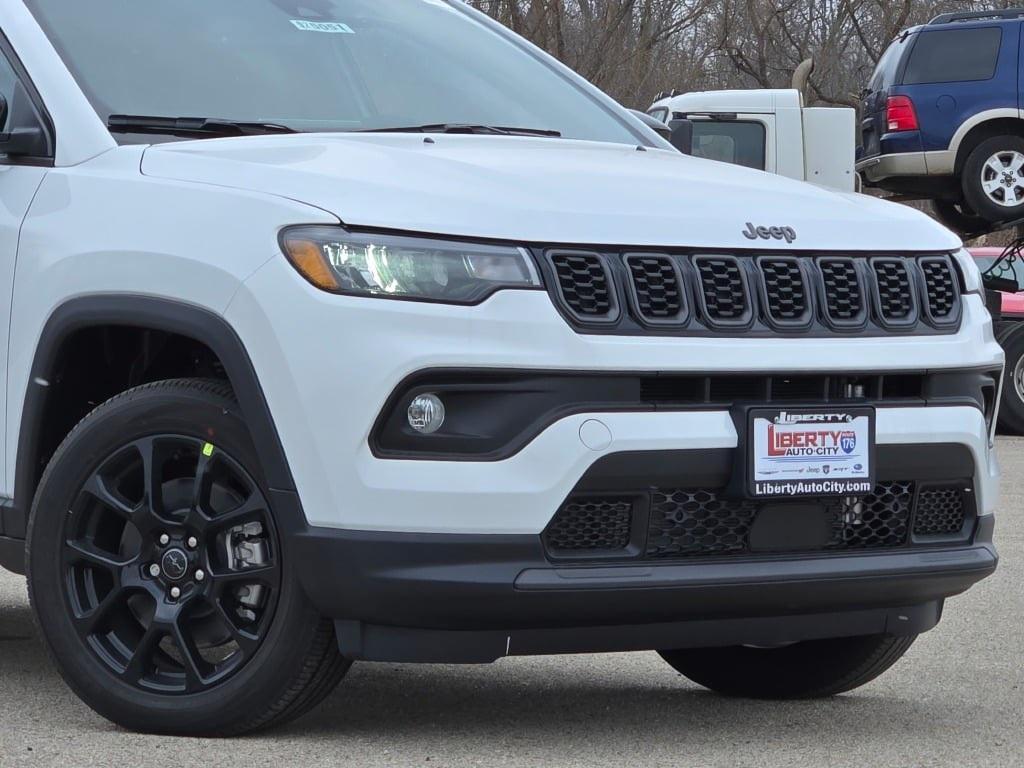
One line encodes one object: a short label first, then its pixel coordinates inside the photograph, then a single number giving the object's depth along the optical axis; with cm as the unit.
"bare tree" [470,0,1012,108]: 2283
